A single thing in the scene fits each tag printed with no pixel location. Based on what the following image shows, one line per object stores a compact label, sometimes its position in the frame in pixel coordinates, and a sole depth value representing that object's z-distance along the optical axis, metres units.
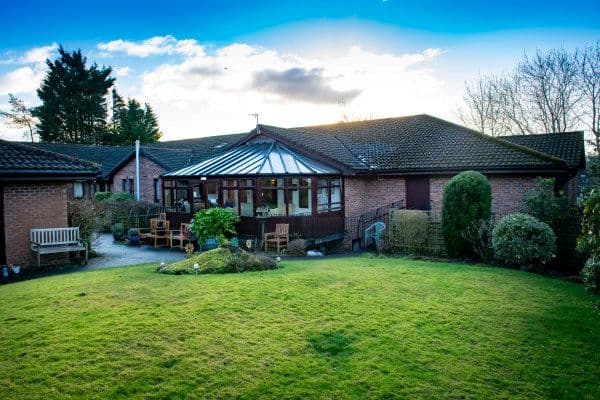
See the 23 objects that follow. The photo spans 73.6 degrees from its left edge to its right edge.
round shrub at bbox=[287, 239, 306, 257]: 15.01
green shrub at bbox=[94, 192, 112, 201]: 28.00
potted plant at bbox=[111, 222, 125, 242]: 19.08
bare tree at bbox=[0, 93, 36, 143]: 50.25
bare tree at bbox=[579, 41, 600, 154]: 27.75
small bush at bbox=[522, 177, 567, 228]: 11.86
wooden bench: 12.04
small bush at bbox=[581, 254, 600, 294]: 5.74
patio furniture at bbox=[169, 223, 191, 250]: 16.26
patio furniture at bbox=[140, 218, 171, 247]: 17.56
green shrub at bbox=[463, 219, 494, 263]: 12.34
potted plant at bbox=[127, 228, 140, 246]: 17.70
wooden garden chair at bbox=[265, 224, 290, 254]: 15.54
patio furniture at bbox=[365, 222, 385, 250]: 15.76
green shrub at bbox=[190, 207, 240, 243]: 13.05
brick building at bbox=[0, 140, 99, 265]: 11.64
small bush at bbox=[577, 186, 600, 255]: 5.32
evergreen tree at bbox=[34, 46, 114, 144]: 49.38
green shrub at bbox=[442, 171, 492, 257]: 12.67
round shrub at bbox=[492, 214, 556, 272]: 10.95
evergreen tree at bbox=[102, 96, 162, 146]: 50.88
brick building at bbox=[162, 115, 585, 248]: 16.45
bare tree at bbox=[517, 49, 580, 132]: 29.77
